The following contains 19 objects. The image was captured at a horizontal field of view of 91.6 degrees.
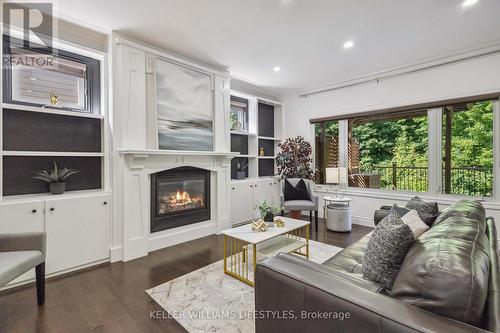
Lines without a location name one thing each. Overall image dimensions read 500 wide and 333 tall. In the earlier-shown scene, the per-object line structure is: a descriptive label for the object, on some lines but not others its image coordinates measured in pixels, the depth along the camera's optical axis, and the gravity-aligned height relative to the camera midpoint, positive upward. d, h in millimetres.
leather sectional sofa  856 -546
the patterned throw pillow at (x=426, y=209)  2133 -429
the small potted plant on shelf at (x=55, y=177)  2699 -122
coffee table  2484 -932
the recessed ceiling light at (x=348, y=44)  3297 +1664
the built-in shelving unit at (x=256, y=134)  5066 +675
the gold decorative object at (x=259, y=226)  2683 -674
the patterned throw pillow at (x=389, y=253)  1299 -489
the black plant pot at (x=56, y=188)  2709 -241
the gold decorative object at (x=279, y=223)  2850 -685
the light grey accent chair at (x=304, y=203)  4262 -681
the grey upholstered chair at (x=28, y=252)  1915 -704
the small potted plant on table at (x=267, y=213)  2957 -581
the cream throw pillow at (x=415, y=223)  1599 -414
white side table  4117 -890
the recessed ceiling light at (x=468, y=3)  2457 +1645
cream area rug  1841 -1188
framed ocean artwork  3463 +883
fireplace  3451 -489
